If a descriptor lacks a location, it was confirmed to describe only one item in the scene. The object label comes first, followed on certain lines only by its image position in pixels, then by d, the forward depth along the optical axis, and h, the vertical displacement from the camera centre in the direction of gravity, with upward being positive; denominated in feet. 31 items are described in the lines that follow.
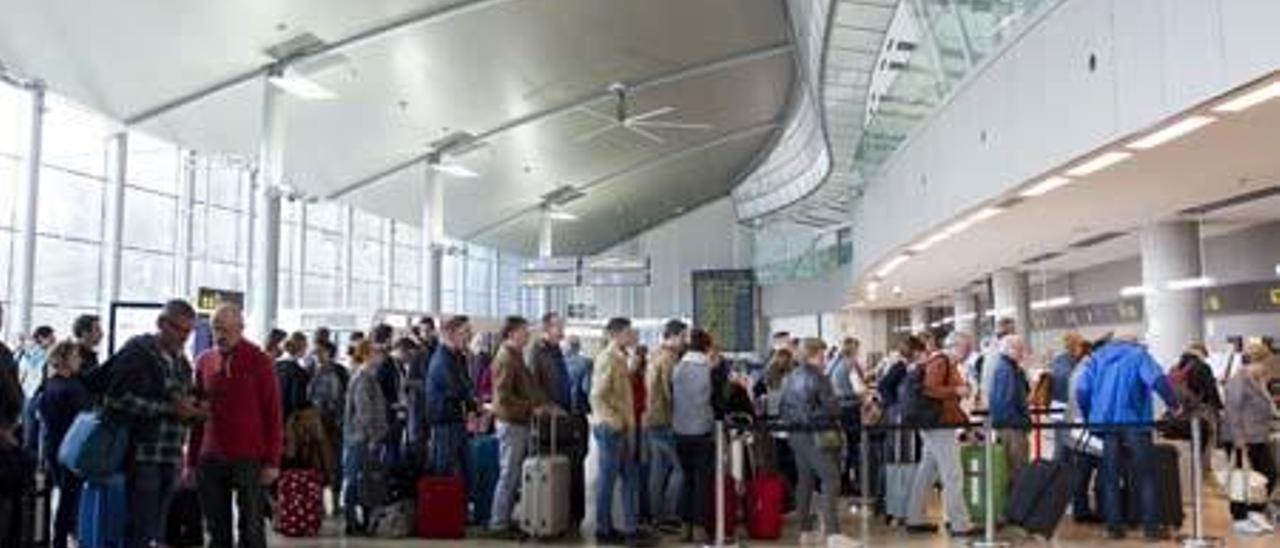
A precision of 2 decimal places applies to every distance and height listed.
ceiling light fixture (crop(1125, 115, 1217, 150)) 26.66 +5.33
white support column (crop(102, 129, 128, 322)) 53.36 +6.42
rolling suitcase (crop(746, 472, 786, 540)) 30.07 -3.60
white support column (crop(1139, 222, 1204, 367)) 48.67 +2.87
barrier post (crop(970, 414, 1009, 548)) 28.60 -3.07
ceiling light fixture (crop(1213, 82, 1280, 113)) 23.48 +5.34
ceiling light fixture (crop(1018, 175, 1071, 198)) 35.18 +5.32
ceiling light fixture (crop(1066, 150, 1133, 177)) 31.01 +5.36
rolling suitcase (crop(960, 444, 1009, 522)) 31.63 -3.04
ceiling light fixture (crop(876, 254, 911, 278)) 63.60 +5.48
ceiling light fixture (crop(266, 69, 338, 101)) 50.16 +11.44
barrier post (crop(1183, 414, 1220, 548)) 27.78 -3.17
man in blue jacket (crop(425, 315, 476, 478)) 29.73 -0.93
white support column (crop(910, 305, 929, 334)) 112.86 +4.41
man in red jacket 20.34 -1.23
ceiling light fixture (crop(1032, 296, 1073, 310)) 78.54 +4.03
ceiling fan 70.48 +15.56
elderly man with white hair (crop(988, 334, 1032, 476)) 31.04 -0.61
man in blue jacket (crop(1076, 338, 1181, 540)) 29.30 -1.15
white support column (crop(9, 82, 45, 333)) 45.24 +5.81
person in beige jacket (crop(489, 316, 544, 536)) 29.14 -1.10
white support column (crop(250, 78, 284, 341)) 52.16 +6.39
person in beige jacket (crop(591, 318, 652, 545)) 28.78 -1.50
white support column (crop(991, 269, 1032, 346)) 72.79 +4.08
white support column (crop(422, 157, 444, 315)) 74.13 +7.58
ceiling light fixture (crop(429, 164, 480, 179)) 72.84 +11.65
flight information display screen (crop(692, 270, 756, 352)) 91.66 +4.29
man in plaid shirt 20.63 -0.76
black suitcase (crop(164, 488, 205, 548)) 27.27 -3.63
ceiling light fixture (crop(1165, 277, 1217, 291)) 48.67 +3.23
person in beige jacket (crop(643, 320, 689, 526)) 29.25 -1.58
